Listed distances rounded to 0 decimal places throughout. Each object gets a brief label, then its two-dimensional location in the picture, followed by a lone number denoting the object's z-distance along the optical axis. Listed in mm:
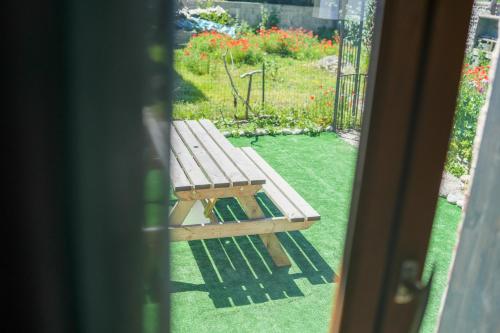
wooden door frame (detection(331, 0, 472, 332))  819
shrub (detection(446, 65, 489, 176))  5445
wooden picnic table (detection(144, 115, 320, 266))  3586
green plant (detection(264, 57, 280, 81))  8055
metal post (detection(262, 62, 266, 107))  7279
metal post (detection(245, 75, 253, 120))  7010
